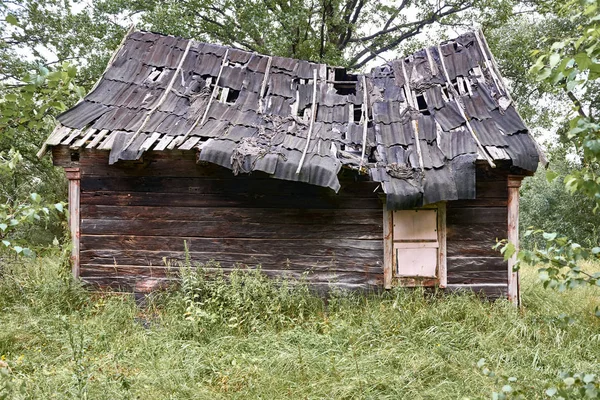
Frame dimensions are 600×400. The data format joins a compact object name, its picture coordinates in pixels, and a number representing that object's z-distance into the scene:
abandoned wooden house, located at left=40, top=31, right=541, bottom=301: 5.47
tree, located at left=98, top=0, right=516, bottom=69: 11.70
